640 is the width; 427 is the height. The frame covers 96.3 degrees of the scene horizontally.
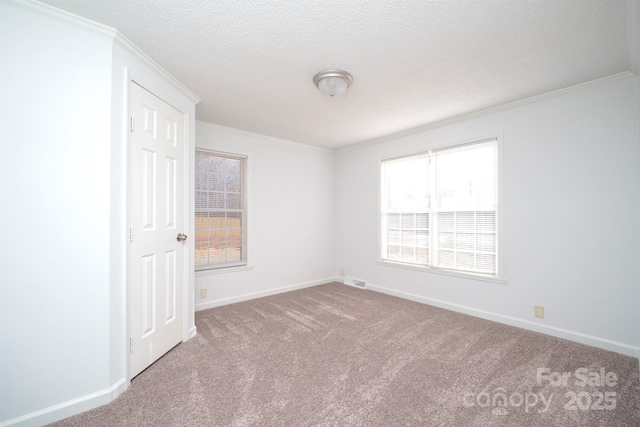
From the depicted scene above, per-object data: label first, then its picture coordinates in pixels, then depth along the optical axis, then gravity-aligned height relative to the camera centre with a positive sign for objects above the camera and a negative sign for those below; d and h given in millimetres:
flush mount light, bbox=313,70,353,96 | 2451 +1174
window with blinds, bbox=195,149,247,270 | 3889 +45
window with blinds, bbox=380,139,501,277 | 3434 +68
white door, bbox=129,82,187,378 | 2154 -125
